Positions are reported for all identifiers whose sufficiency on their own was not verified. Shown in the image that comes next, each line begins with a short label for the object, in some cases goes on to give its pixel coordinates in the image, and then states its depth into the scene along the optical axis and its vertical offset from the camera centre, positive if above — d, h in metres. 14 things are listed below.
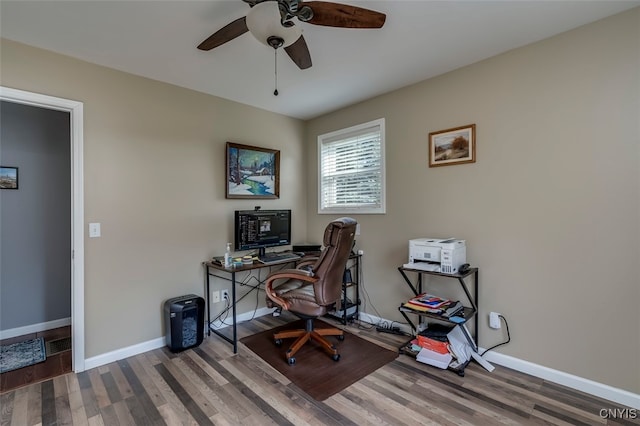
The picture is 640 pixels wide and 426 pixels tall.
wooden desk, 2.64 -0.62
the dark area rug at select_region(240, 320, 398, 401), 2.16 -1.23
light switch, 2.41 -0.12
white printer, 2.31 -0.34
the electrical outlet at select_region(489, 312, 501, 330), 2.38 -0.87
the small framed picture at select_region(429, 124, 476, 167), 2.53 +0.58
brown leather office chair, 2.39 -0.61
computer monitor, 3.07 -0.16
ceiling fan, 1.41 +0.98
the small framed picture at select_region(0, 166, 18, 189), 2.95 +0.39
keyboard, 2.99 -0.46
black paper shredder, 2.62 -0.96
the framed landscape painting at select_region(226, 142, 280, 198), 3.27 +0.49
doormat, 2.40 -1.20
